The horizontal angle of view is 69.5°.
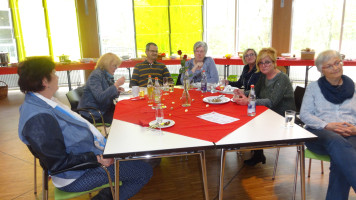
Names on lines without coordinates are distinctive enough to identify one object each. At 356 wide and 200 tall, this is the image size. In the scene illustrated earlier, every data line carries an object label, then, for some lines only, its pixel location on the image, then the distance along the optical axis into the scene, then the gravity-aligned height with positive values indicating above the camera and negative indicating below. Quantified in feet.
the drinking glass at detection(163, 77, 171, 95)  10.40 -1.72
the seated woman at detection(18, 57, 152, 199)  4.87 -1.82
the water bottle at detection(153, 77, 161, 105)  7.84 -1.53
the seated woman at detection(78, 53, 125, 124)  9.33 -1.56
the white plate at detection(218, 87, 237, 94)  9.85 -1.85
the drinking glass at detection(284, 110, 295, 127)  5.97 -1.78
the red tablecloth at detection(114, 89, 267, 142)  5.88 -1.96
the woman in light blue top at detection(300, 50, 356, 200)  6.05 -2.04
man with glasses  12.91 -1.24
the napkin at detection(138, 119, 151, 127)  6.39 -1.92
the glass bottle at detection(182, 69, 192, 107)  8.12 -1.74
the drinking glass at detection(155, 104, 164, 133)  6.43 -1.80
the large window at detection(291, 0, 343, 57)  22.35 +1.40
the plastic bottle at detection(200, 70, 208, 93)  9.92 -1.59
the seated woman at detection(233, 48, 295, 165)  8.32 -1.59
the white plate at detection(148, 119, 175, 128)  6.18 -1.93
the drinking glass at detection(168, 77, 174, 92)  10.50 -1.70
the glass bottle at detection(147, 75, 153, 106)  8.79 -1.62
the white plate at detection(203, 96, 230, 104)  8.30 -1.86
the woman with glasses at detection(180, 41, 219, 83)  12.51 -1.07
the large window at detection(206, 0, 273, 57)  24.16 +1.61
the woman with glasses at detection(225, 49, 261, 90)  11.07 -1.26
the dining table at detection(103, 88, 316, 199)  5.14 -1.99
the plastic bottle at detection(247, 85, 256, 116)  6.91 -1.68
